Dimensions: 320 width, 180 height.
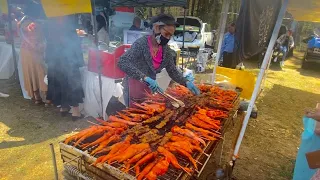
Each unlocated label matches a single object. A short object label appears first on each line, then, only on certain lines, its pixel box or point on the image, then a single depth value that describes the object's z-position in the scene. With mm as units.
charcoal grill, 1820
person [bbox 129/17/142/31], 9886
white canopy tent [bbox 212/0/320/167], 3250
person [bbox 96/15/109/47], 9555
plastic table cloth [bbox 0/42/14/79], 7574
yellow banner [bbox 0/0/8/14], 6523
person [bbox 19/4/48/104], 5309
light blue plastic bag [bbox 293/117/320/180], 2924
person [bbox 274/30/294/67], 12900
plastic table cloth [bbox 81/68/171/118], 4809
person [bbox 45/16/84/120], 4801
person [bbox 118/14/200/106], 3057
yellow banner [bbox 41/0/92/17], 3645
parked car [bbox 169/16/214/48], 12852
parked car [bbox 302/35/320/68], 11773
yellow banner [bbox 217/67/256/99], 5066
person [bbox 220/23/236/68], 9495
